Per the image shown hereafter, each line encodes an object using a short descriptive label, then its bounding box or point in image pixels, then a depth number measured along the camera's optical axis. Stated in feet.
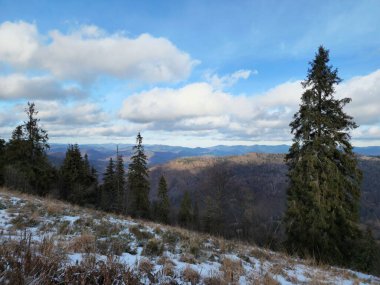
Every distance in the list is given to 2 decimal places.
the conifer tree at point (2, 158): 110.11
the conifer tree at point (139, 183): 137.69
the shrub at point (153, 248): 20.32
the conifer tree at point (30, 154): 105.19
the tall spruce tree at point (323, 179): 51.34
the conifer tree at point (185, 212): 182.80
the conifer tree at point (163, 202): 161.79
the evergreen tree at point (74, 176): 132.67
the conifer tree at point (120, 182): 139.13
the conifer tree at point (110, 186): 148.01
